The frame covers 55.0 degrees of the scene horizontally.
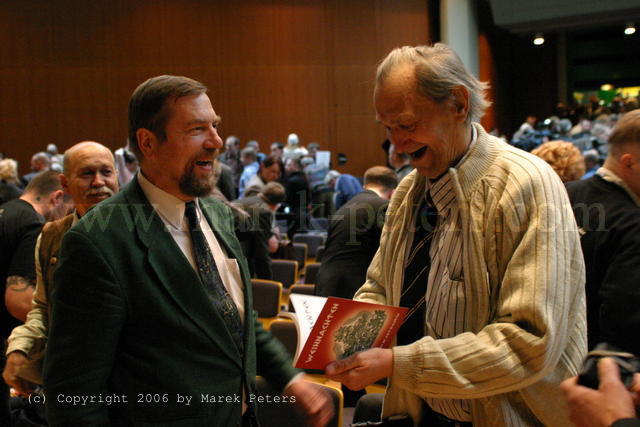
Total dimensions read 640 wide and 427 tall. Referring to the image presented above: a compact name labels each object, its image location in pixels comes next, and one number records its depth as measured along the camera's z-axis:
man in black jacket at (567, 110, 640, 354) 2.38
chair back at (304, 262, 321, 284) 5.43
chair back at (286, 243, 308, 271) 6.80
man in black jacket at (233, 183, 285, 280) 5.28
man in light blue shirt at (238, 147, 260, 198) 9.09
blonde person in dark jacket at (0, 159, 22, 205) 8.35
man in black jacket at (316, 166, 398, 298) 3.84
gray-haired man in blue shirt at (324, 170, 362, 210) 8.56
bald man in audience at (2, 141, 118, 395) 2.19
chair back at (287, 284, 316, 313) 4.67
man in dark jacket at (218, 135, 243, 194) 10.43
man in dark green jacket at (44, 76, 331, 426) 1.55
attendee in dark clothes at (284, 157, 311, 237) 8.44
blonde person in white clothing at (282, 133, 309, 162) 10.84
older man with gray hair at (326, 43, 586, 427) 1.43
